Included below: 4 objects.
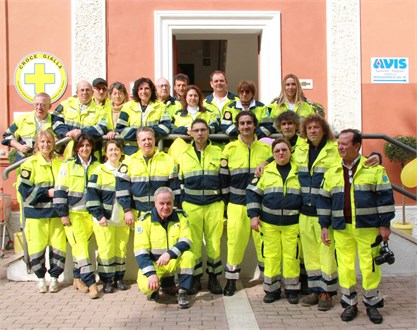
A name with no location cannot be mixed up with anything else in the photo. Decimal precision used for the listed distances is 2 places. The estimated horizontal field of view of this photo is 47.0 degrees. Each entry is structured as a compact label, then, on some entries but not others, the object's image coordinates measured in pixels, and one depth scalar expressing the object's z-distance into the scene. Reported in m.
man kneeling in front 4.81
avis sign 8.59
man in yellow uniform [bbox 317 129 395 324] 4.40
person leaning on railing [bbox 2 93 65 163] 5.95
